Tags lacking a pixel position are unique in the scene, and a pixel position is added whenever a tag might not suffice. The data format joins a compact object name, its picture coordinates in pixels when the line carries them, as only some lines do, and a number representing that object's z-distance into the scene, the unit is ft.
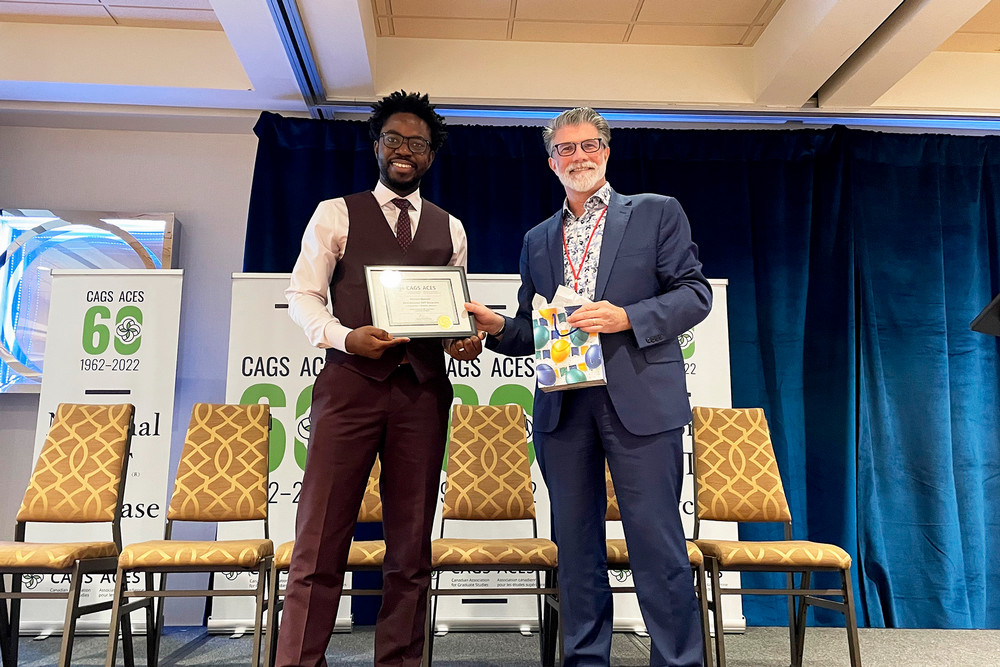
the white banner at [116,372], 12.51
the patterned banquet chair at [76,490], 9.09
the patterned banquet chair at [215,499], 9.02
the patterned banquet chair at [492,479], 10.05
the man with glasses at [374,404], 6.61
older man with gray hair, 6.75
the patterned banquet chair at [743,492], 9.47
